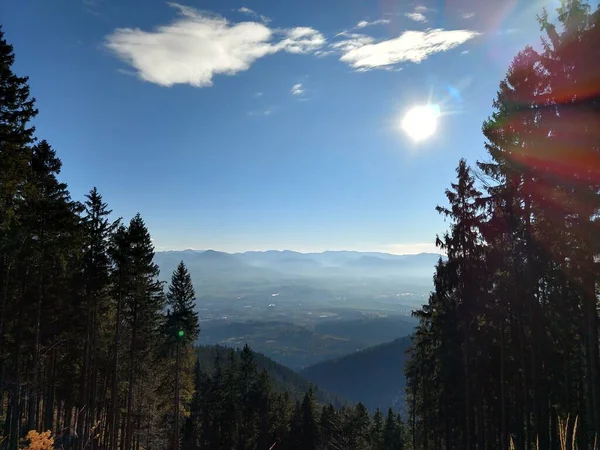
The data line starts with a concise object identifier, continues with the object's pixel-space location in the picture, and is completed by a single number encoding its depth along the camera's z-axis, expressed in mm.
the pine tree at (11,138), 11336
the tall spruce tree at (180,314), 23875
